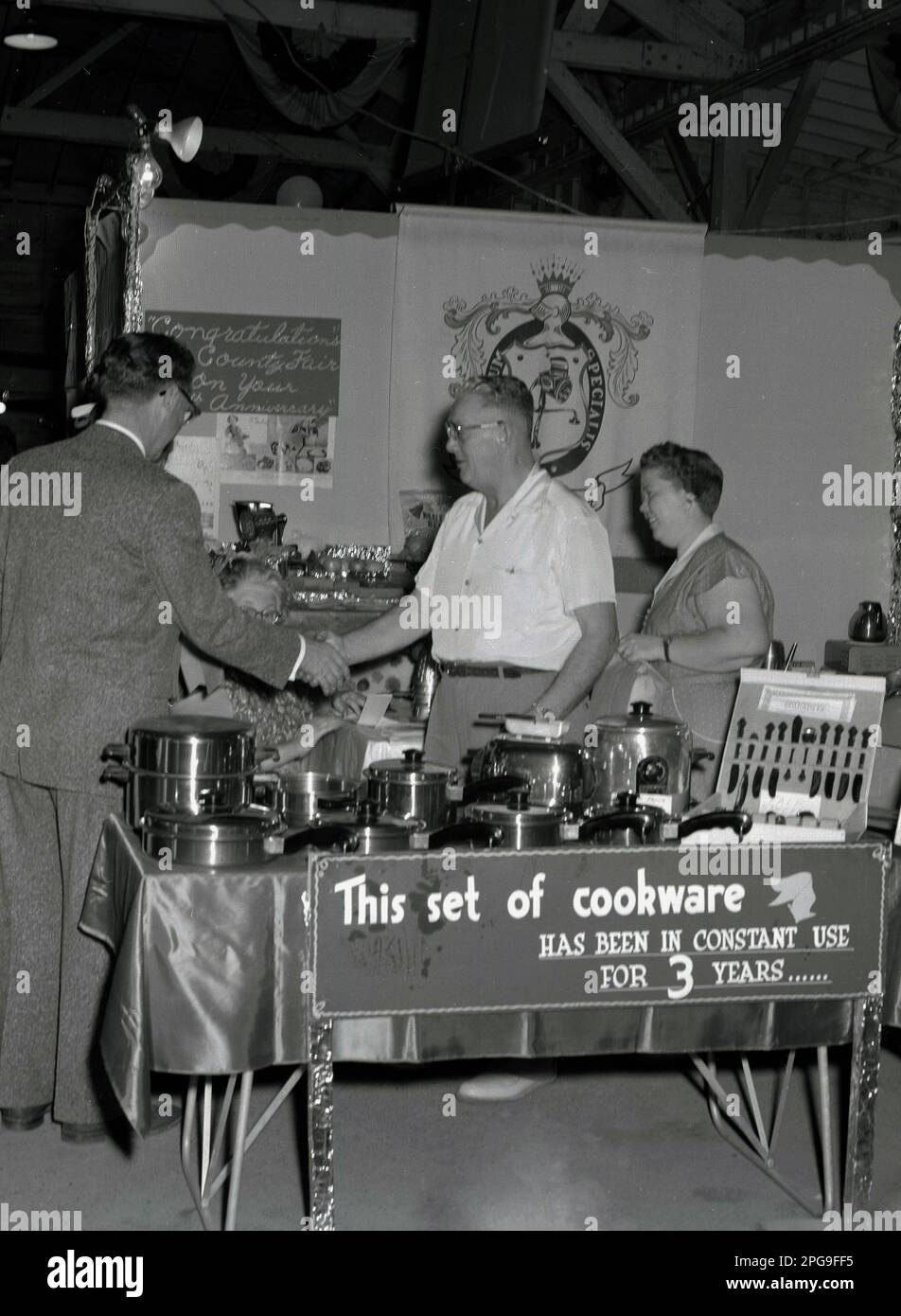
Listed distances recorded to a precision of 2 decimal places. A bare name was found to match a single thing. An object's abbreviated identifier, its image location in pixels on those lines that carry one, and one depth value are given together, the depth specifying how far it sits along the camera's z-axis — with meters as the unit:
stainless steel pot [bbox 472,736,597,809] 2.76
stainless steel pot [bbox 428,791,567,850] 2.48
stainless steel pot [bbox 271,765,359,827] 2.77
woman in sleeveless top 3.83
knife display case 2.76
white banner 6.21
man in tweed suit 3.08
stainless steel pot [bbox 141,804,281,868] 2.39
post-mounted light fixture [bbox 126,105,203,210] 5.16
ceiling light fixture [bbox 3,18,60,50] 8.41
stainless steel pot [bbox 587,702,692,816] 2.79
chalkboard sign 6.11
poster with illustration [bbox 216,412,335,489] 6.17
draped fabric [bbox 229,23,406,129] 7.49
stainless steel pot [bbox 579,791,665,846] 2.54
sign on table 2.38
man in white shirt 3.71
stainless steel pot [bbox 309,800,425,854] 2.48
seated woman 3.84
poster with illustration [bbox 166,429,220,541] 6.12
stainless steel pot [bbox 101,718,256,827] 2.58
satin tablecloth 2.33
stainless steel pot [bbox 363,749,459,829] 2.69
